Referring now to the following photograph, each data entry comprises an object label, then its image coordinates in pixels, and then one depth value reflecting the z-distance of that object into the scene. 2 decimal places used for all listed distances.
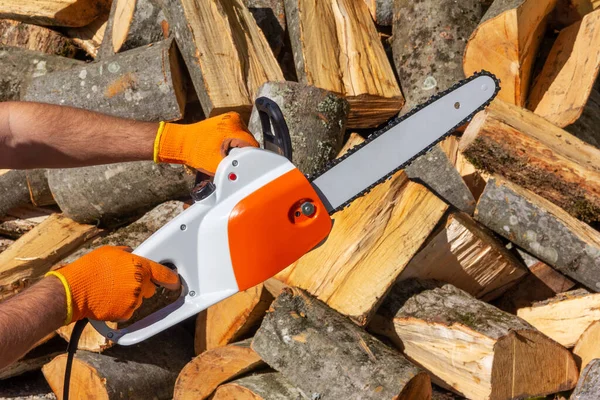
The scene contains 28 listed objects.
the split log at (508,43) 3.05
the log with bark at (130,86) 3.18
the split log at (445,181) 3.07
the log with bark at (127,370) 2.72
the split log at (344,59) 3.23
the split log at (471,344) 2.54
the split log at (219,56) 3.09
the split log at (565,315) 2.84
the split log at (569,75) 3.15
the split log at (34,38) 4.04
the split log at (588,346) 2.72
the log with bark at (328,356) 2.39
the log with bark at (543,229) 2.83
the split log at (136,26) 3.53
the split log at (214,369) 2.67
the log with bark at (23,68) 3.76
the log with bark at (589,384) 2.50
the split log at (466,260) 2.88
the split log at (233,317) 2.77
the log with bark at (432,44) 3.34
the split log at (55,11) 3.88
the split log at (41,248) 3.18
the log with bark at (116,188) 3.22
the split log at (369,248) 2.63
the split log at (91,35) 4.02
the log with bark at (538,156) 2.89
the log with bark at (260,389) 2.50
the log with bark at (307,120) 2.91
